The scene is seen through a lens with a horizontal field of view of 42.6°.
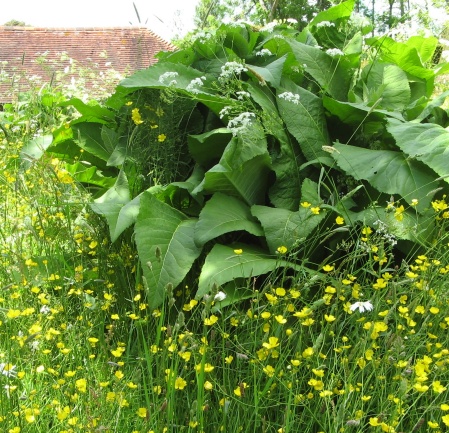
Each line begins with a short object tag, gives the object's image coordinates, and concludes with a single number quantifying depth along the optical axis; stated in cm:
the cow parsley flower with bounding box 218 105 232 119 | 227
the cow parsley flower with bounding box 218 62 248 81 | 232
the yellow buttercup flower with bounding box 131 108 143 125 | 261
